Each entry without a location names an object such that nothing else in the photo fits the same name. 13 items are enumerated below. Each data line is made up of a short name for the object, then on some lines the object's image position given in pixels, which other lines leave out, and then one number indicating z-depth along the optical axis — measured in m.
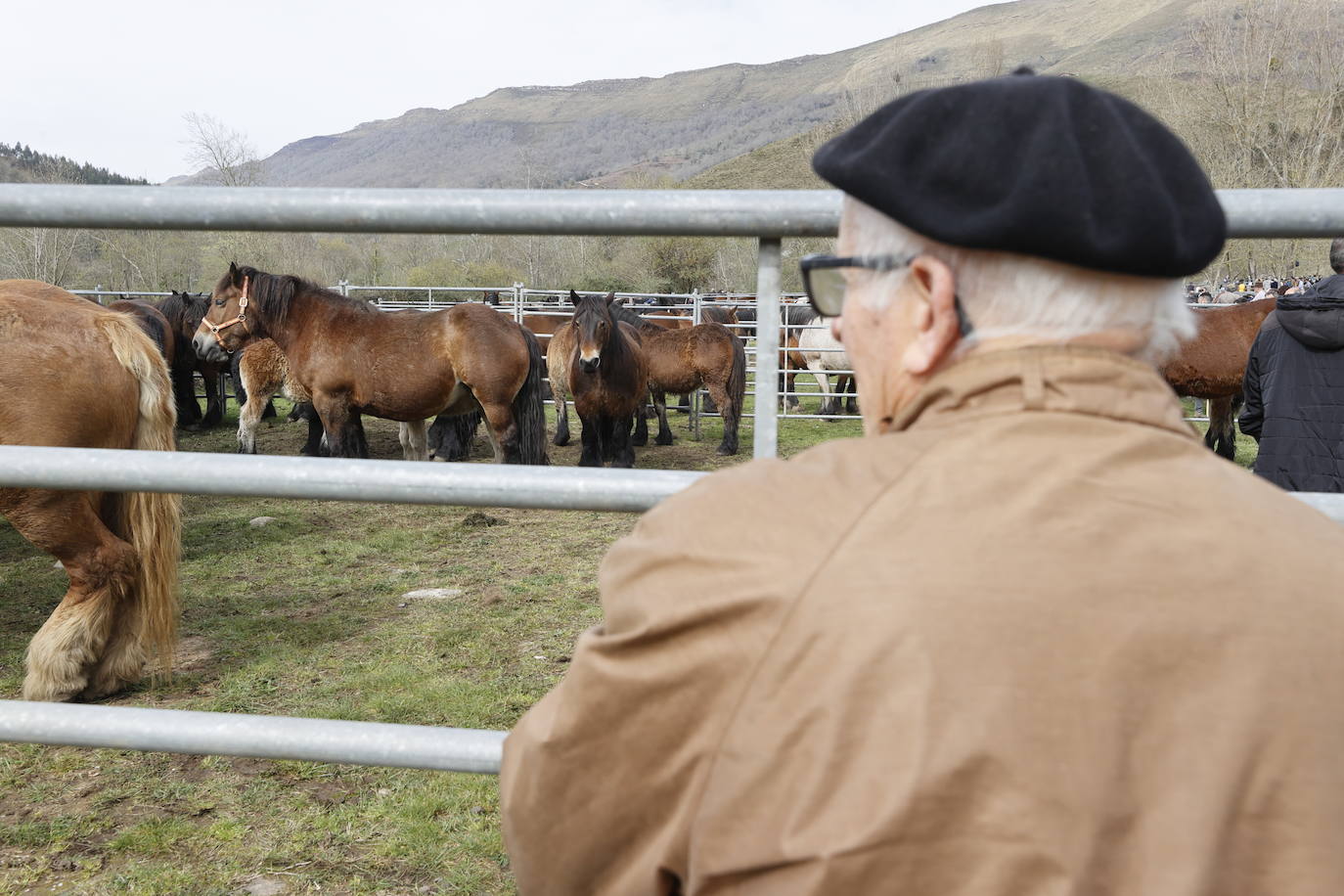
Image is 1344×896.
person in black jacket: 5.01
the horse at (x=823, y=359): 14.82
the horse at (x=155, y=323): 11.03
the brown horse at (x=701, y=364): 12.51
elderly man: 0.75
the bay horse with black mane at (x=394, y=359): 9.46
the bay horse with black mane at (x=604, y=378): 10.65
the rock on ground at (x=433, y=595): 6.27
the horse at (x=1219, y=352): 10.46
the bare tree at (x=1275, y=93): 31.11
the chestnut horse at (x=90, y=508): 4.16
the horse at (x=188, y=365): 13.05
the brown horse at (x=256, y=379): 11.42
